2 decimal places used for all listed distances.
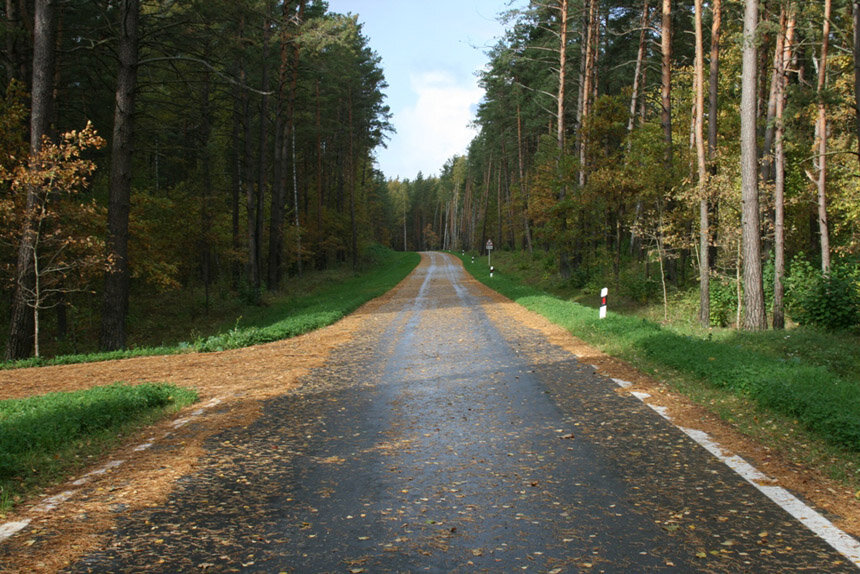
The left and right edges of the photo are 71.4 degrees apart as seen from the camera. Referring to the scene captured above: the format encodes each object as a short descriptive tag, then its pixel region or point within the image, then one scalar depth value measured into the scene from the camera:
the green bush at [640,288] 21.30
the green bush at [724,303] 17.45
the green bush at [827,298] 14.35
